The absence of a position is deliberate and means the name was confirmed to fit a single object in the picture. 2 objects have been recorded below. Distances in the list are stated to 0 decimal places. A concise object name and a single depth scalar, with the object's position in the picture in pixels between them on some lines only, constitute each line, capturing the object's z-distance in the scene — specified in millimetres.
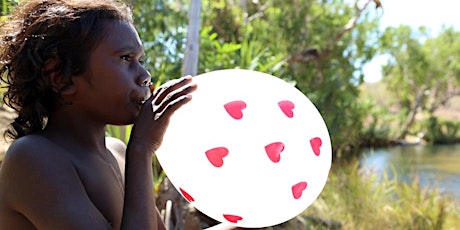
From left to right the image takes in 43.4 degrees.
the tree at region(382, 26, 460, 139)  22984
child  931
